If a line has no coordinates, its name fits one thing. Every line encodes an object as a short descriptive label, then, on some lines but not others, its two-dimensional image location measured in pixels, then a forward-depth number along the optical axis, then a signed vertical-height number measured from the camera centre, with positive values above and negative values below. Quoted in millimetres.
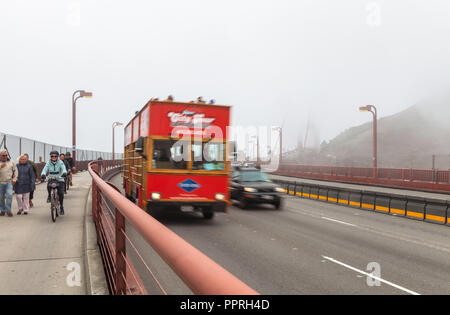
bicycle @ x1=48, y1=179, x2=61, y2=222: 10680 -1007
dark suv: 16781 -1195
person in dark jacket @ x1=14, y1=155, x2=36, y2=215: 11992 -729
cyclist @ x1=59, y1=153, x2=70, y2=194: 18486 -89
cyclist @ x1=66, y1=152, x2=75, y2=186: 19678 -22
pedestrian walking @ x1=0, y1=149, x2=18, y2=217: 11734 -656
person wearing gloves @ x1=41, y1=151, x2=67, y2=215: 11695 -334
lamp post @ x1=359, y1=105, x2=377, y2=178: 33453 +4331
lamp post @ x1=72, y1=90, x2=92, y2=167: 31297 +4290
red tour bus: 12180 +117
